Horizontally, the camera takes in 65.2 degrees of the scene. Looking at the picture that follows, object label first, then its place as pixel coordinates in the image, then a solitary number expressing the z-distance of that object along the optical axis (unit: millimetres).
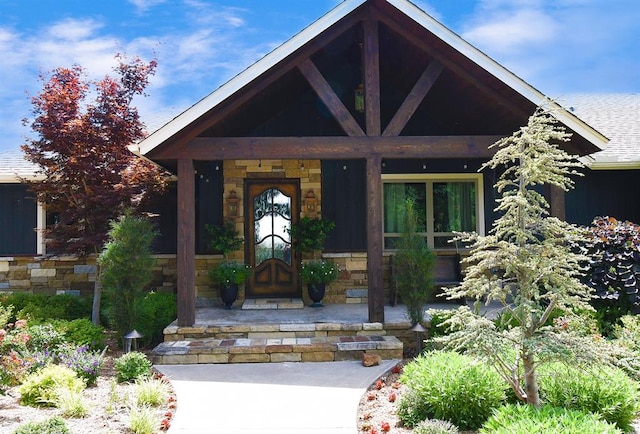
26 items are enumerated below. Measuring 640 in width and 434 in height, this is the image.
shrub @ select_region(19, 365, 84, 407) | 4891
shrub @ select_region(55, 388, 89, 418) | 4539
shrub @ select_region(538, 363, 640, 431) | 4086
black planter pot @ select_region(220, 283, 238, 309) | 8773
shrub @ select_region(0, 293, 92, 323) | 8383
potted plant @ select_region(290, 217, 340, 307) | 8820
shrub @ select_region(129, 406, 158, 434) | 4059
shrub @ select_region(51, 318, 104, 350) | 6624
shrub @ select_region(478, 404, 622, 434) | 3307
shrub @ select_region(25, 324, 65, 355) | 6086
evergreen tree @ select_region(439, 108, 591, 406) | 3861
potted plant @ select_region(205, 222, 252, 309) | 8734
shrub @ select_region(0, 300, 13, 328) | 6262
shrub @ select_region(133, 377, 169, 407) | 4824
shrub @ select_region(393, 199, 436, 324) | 6934
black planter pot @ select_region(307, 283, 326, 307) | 8914
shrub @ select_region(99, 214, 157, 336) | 6996
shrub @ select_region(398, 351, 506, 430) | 4152
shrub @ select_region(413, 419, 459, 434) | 3758
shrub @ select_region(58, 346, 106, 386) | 5484
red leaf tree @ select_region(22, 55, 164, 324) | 8266
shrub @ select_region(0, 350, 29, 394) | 5047
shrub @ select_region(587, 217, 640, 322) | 6969
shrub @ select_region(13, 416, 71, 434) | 3688
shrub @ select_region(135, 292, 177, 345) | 7387
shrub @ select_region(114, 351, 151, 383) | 5613
